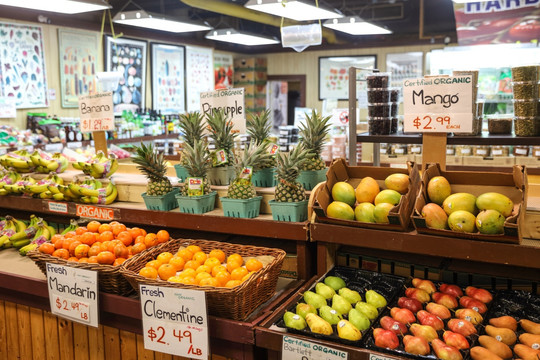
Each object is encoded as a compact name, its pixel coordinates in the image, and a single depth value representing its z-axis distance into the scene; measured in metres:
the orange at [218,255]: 2.48
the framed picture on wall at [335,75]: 11.33
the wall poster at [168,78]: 9.48
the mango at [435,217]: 2.08
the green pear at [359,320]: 1.92
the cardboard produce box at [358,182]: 2.14
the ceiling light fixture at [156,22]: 5.98
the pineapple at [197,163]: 2.74
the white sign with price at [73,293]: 2.43
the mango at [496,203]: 2.00
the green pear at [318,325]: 1.89
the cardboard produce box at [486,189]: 1.94
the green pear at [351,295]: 2.13
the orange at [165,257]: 2.44
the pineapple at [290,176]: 2.47
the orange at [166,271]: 2.31
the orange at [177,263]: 2.39
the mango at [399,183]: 2.29
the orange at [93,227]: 2.88
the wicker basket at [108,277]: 2.37
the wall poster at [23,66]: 6.70
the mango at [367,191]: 2.32
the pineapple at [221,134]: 2.93
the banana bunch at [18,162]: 3.69
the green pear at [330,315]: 1.97
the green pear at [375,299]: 2.10
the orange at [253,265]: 2.29
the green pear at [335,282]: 2.25
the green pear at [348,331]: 1.84
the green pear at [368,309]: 2.01
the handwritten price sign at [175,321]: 2.08
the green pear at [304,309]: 2.01
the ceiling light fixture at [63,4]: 4.32
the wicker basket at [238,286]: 2.05
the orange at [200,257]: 2.45
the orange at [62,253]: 2.60
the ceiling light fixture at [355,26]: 6.67
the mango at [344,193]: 2.34
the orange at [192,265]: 2.40
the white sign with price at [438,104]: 2.38
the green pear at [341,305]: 2.04
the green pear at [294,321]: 1.95
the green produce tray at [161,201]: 2.84
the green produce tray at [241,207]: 2.58
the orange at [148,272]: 2.27
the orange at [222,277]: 2.20
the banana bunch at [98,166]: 3.35
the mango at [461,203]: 2.08
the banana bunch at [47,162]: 3.63
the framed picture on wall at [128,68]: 8.30
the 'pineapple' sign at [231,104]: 3.11
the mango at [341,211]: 2.29
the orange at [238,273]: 2.22
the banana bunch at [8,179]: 3.50
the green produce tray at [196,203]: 2.71
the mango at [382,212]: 2.16
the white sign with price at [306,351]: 1.83
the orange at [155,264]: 2.39
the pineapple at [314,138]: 2.77
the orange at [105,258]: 2.50
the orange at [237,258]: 2.39
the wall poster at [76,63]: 7.60
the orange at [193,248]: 2.57
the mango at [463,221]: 2.01
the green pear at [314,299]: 2.09
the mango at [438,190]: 2.20
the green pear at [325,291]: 2.17
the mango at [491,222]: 1.96
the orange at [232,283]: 2.14
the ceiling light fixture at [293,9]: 4.95
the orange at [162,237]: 2.76
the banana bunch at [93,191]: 3.12
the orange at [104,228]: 2.84
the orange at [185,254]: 2.49
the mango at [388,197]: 2.22
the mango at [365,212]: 2.24
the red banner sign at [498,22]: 6.22
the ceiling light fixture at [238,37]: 7.45
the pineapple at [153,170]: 2.81
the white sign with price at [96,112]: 3.54
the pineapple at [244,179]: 2.61
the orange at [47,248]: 2.66
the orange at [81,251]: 2.58
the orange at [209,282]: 2.14
